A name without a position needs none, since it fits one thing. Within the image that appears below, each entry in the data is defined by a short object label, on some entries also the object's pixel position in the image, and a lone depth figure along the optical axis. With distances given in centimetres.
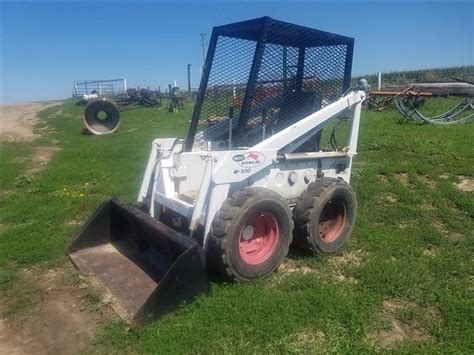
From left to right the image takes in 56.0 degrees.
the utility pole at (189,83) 3155
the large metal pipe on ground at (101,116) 1591
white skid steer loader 376
